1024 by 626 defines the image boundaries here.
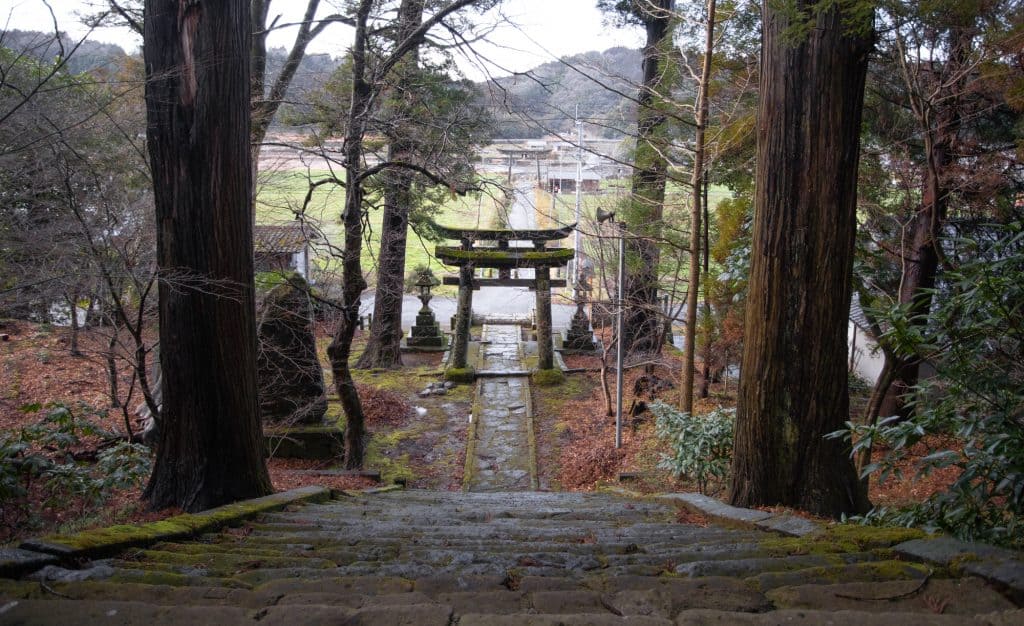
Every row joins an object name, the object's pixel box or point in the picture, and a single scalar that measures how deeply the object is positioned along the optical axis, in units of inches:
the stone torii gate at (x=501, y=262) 652.7
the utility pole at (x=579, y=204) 690.6
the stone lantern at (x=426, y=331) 783.1
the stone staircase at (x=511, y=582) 80.8
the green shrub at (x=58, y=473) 167.0
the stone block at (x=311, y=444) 419.5
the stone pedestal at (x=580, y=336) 773.9
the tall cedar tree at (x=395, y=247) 413.4
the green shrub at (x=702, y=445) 261.1
